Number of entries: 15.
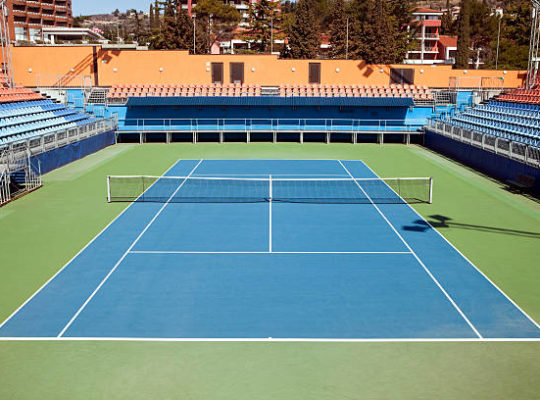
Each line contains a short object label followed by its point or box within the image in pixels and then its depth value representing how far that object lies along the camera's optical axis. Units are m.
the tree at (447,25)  100.81
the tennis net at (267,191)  20.66
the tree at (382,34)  63.94
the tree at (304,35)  66.19
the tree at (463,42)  73.67
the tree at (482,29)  89.31
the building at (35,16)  103.24
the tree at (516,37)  75.25
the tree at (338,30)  72.88
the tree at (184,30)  65.44
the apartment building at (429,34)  93.79
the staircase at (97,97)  39.38
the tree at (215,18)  86.06
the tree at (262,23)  71.62
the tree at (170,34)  65.69
